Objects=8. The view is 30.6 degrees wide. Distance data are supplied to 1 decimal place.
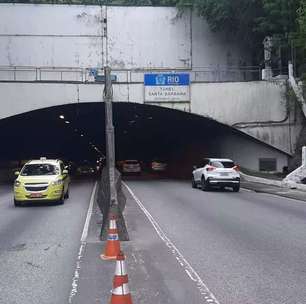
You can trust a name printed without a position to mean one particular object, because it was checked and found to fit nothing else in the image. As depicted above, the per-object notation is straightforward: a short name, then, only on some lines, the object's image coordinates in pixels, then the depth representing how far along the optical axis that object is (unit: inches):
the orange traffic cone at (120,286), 216.1
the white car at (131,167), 1936.5
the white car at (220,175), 1069.8
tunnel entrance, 1561.3
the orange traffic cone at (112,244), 381.1
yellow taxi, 780.0
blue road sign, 1449.3
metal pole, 499.5
